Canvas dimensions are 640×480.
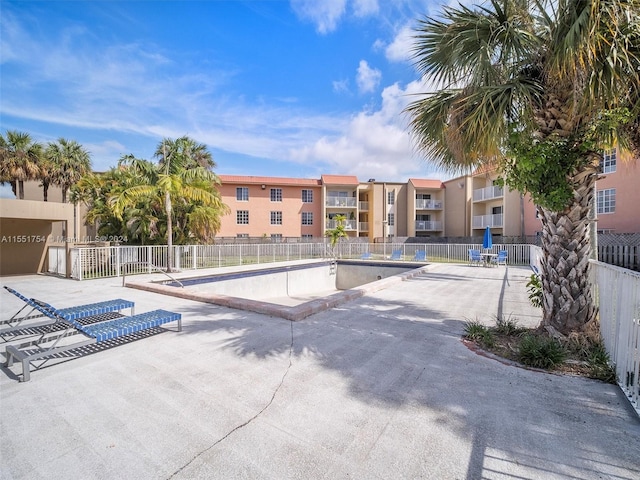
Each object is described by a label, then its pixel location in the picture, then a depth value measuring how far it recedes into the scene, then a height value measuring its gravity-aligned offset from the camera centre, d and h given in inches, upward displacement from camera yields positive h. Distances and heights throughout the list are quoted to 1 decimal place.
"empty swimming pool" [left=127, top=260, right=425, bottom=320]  279.3 -84.3
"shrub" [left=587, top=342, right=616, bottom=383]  141.6 -65.9
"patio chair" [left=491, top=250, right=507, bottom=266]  710.5 -60.2
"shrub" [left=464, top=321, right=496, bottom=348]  189.0 -67.8
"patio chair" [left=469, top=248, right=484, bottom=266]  714.2 -55.4
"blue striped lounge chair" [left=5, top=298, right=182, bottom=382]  148.4 -58.1
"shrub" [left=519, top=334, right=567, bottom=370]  157.6 -64.6
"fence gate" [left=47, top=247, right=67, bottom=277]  514.3 -45.0
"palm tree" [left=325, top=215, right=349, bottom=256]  942.4 -1.6
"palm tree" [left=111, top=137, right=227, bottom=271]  583.2 +105.0
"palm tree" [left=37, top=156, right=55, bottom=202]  852.6 +187.7
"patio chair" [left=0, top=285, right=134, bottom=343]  187.9 -57.2
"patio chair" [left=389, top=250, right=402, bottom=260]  874.1 -61.3
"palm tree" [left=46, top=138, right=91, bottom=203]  880.9 +221.5
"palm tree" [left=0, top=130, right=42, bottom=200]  807.1 +218.0
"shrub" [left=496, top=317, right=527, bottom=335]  206.8 -66.8
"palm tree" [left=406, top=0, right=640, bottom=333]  150.2 +70.0
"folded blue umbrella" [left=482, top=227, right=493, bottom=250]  685.3 -13.9
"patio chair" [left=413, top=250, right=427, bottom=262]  839.1 -61.9
